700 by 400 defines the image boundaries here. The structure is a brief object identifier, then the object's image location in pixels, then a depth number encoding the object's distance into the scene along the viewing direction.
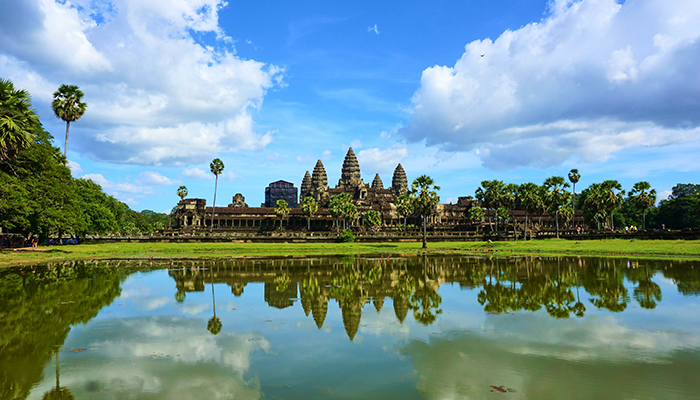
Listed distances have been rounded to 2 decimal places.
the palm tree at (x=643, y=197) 74.92
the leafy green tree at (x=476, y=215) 105.13
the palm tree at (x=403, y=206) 97.75
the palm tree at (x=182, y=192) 112.84
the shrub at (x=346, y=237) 71.75
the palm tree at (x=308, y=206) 102.12
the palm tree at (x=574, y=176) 86.44
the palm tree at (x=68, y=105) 54.72
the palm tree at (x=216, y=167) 88.81
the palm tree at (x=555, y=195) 72.56
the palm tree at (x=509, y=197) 84.57
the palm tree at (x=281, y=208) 98.44
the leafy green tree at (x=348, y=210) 94.00
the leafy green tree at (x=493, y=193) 87.19
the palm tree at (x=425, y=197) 62.03
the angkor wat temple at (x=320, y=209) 113.69
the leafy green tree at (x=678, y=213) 104.06
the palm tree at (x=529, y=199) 73.44
